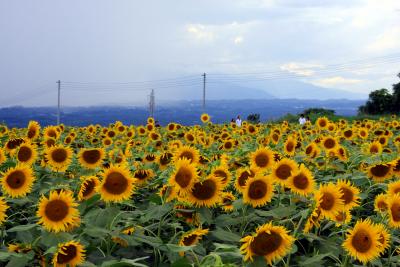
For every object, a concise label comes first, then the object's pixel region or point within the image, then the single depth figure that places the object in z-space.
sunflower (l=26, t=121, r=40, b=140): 6.99
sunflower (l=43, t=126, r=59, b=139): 7.32
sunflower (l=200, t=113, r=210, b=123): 14.29
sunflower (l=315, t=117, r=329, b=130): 11.21
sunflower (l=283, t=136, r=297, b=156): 6.52
